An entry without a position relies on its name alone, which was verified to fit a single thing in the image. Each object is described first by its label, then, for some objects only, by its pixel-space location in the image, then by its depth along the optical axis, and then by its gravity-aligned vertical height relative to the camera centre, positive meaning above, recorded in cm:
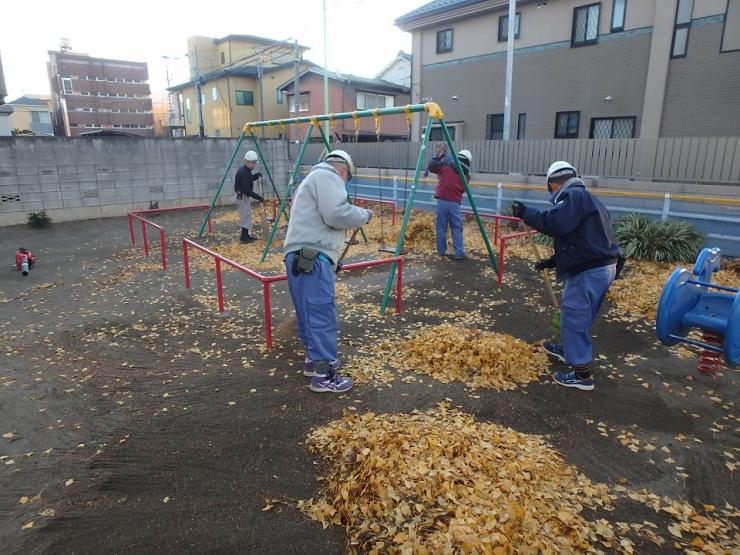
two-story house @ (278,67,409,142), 2597 +361
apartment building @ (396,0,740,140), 1188 +281
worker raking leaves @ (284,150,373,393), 374 -74
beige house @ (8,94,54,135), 4850 +458
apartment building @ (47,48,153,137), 4766 +693
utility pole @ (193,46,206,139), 3100 +383
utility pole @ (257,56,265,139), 2799 +422
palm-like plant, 793 -135
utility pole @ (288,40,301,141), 2217 +418
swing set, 591 +45
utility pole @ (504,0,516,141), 1329 +263
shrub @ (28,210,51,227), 1182 -144
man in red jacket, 805 -57
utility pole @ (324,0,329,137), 2075 +337
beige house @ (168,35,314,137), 3244 +517
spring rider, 331 -107
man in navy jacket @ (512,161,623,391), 367 -73
